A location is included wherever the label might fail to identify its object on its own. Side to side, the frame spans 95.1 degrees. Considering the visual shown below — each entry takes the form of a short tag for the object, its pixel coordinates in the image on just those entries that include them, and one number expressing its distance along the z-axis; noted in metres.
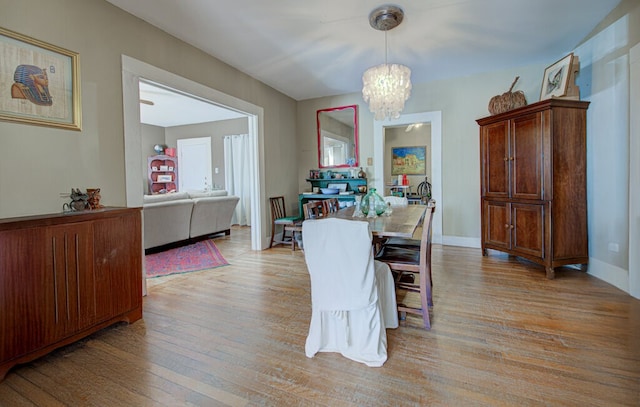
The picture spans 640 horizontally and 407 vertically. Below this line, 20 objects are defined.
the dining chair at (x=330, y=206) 2.99
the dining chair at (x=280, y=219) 4.61
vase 2.55
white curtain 6.95
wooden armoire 3.02
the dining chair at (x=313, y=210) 2.52
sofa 4.09
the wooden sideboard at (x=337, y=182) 4.96
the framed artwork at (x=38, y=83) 1.88
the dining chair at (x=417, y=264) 2.05
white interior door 7.50
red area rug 3.54
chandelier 2.94
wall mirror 5.17
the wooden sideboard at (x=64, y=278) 1.57
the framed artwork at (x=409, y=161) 7.83
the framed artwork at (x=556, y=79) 3.13
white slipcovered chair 1.66
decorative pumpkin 3.65
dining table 1.85
